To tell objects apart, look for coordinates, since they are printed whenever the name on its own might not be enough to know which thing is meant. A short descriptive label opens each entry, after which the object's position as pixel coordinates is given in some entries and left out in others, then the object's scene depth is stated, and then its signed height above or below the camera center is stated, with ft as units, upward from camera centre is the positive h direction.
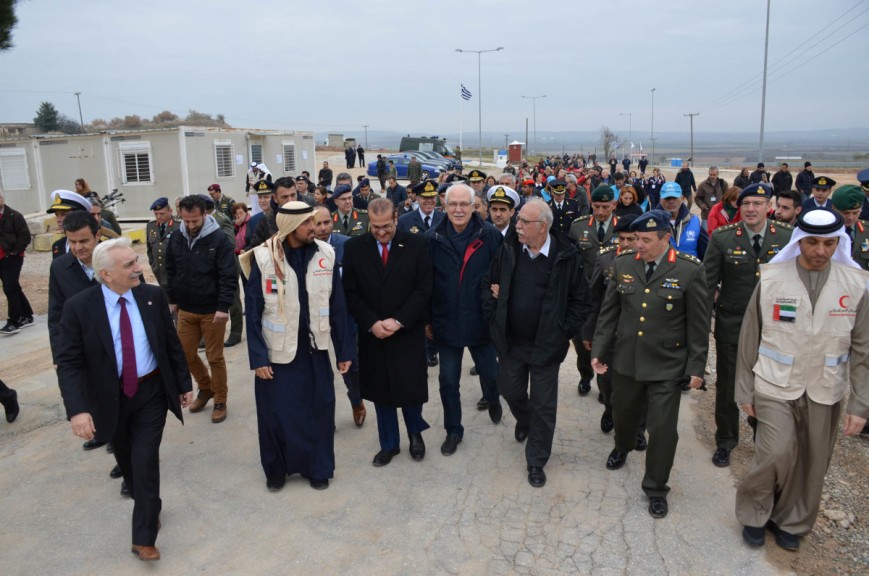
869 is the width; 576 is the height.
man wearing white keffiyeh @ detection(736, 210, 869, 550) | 12.21 -4.05
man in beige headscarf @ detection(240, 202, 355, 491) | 14.75 -3.98
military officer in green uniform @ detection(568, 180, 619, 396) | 21.09 -2.37
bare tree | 230.56 +9.02
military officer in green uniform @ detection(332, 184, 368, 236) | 26.61 -1.97
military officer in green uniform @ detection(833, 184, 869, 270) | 18.52 -1.83
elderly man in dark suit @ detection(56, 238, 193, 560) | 12.34 -3.76
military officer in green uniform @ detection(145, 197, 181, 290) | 23.31 -2.13
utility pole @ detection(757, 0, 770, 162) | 89.15 +8.00
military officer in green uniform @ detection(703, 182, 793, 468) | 16.26 -2.87
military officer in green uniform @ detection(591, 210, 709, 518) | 13.96 -3.68
